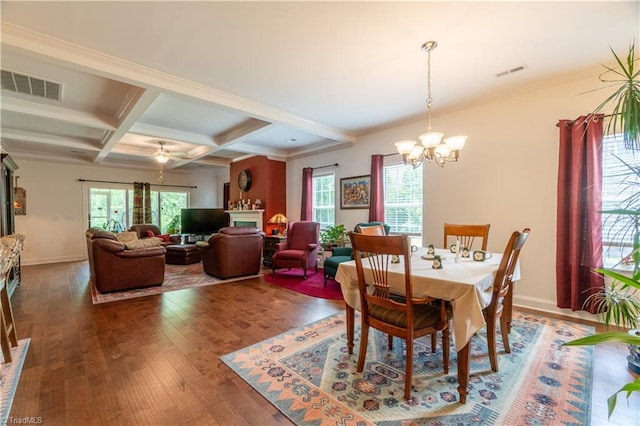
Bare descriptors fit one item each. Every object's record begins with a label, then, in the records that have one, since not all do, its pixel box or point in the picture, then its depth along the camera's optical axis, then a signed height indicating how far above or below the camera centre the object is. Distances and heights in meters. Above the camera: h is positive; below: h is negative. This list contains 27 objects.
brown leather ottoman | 6.43 -1.09
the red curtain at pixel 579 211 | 2.88 -0.04
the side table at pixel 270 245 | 5.92 -0.82
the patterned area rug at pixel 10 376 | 1.70 -1.23
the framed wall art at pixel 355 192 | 5.20 +0.30
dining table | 1.70 -0.55
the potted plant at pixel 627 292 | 0.98 -0.45
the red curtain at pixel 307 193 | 6.21 +0.32
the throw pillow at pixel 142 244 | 4.35 -0.58
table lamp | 6.22 -0.28
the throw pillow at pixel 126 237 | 4.78 -0.52
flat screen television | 7.67 -0.37
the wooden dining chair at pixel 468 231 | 3.01 -0.27
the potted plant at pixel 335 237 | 5.18 -0.56
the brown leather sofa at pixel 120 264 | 4.11 -0.87
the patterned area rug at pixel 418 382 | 1.66 -1.24
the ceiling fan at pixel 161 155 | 5.88 +1.10
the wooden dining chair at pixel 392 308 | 1.78 -0.72
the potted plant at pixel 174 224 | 8.74 -0.53
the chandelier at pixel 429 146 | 2.45 +0.56
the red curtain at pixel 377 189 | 4.84 +0.32
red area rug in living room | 4.12 -1.27
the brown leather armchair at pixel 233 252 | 4.88 -0.82
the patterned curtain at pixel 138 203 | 8.13 +0.12
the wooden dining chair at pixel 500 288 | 1.88 -0.60
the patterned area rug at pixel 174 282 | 4.01 -1.29
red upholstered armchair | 5.10 -0.80
